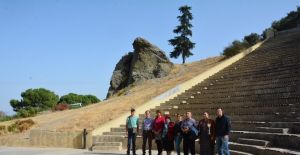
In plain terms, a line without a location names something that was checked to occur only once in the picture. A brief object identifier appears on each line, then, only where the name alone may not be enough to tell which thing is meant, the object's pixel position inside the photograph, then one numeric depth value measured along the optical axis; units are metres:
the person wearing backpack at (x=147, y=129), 11.41
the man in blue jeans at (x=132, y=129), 11.73
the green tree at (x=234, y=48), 28.82
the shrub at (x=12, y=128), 18.89
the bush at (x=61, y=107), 26.28
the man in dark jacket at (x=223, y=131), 9.21
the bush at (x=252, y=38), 33.06
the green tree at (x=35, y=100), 54.94
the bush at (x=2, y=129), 18.93
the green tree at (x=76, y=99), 56.73
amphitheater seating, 9.74
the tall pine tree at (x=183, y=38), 39.53
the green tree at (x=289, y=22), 33.45
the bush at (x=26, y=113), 23.97
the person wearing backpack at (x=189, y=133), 10.15
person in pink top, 11.00
